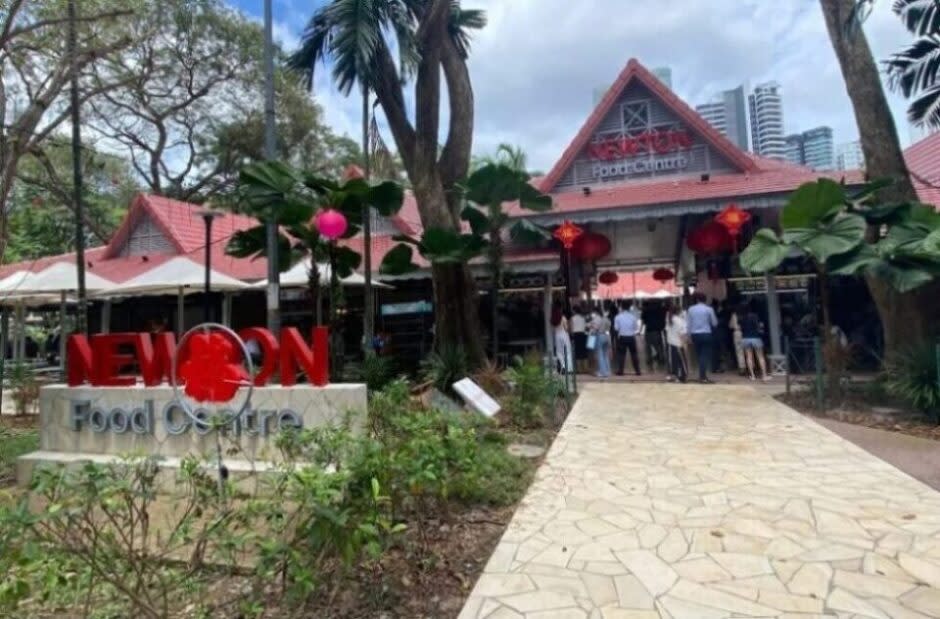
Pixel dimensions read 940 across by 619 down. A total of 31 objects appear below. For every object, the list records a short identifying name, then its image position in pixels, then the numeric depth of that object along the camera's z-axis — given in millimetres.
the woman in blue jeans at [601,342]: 12250
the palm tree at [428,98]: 9414
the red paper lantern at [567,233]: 11641
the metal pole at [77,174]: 9578
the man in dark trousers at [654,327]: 12766
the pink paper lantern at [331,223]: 8055
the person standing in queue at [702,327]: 10461
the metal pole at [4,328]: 14348
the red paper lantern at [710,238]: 11453
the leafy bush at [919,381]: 6773
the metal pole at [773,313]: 11406
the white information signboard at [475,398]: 6340
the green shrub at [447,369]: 9148
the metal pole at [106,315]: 16859
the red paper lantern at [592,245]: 12750
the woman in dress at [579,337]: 12930
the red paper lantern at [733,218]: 10586
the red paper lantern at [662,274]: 17900
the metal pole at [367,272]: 11086
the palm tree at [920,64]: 10000
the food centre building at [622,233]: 11914
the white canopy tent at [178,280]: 11625
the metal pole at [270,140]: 8016
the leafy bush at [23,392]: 9980
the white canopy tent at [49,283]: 11547
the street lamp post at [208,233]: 10555
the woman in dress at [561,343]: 9855
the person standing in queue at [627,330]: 11898
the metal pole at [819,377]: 7805
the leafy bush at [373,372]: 10195
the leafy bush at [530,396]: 7508
